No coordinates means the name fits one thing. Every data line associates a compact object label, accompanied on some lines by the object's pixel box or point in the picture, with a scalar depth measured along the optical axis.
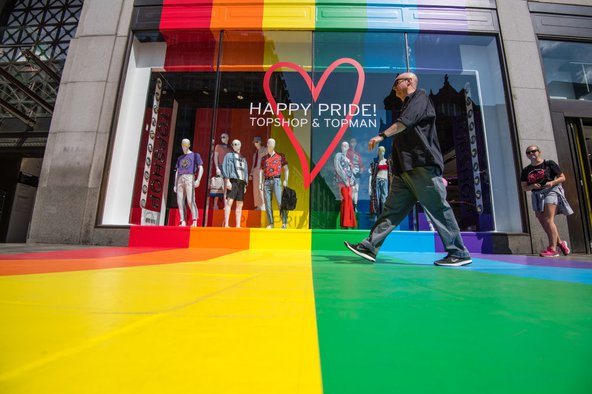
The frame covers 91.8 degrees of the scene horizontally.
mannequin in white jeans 5.99
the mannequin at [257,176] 7.07
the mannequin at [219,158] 6.57
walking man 2.70
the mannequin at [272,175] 6.16
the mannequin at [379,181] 6.22
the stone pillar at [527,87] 5.26
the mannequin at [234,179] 5.86
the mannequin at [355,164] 6.40
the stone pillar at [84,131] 5.25
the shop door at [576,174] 5.30
